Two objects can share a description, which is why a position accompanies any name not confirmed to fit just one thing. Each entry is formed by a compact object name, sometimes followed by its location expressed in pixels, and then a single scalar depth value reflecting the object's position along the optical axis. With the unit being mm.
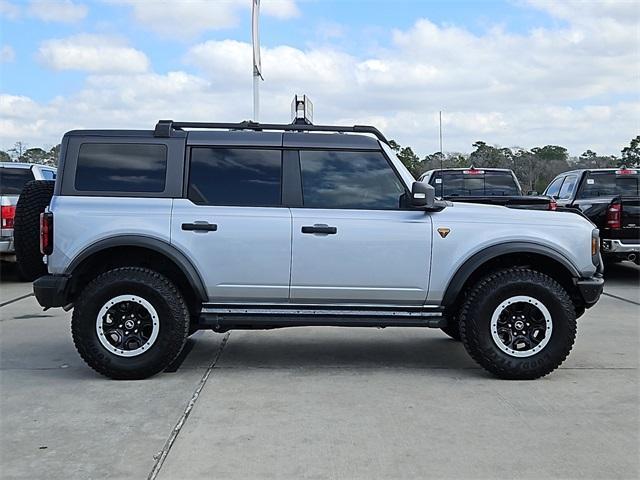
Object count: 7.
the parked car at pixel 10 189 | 11312
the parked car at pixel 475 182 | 12930
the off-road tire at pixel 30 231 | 6172
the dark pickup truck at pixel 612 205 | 11234
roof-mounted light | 6925
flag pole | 14296
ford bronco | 5812
